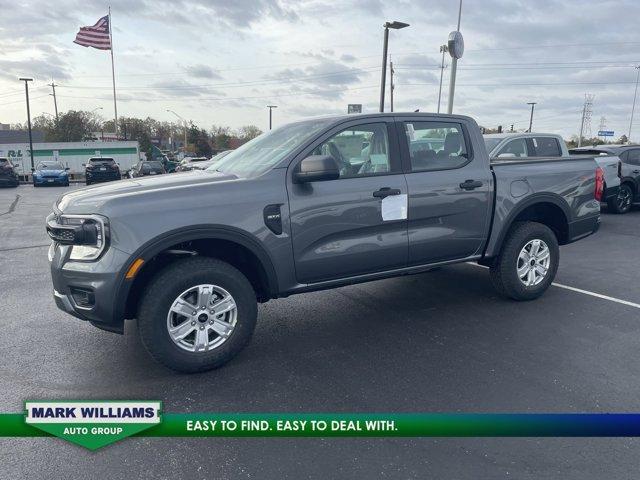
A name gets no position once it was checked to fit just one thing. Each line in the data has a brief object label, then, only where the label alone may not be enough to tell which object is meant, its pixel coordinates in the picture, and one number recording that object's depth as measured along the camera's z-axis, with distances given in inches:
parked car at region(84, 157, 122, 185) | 1039.0
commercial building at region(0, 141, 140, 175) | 1658.5
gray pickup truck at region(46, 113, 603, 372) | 137.0
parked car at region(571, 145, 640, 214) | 493.4
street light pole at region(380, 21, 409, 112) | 738.2
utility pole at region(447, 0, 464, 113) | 564.1
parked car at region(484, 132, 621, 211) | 380.5
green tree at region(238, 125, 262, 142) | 3708.2
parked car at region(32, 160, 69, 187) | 1018.1
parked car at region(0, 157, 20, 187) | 975.0
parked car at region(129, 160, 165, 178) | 1134.8
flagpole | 1830.7
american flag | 1395.4
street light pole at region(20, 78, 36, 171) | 1526.2
